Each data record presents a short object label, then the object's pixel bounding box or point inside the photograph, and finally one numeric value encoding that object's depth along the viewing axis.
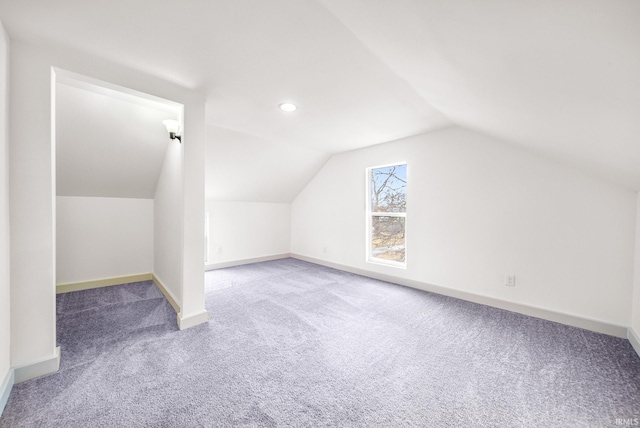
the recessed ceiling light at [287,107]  2.57
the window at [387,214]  3.77
